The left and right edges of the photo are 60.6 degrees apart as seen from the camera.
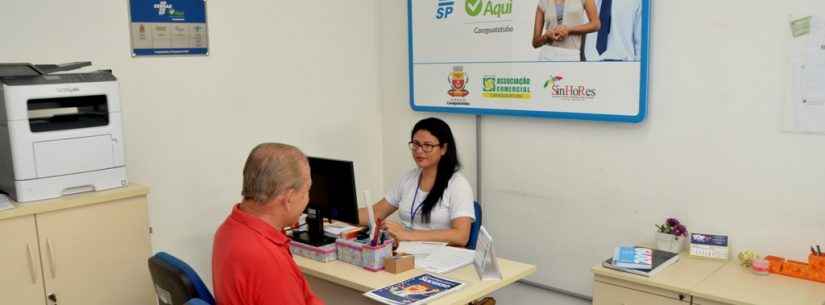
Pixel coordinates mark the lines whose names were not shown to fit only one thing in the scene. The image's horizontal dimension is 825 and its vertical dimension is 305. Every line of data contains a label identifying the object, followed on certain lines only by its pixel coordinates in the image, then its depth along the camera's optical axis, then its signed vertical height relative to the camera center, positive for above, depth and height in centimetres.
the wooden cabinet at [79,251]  251 -62
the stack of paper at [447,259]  272 -72
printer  254 -17
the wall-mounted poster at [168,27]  323 +26
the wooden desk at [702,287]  254 -82
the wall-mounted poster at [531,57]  320 +8
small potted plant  308 -72
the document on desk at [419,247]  289 -71
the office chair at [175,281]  218 -62
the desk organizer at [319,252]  282 -69
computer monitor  285 -49
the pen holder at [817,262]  268 -74
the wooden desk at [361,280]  251 -75
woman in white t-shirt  321 -54
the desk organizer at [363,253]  269 -67
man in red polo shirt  197 -44
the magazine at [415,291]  237 -74
